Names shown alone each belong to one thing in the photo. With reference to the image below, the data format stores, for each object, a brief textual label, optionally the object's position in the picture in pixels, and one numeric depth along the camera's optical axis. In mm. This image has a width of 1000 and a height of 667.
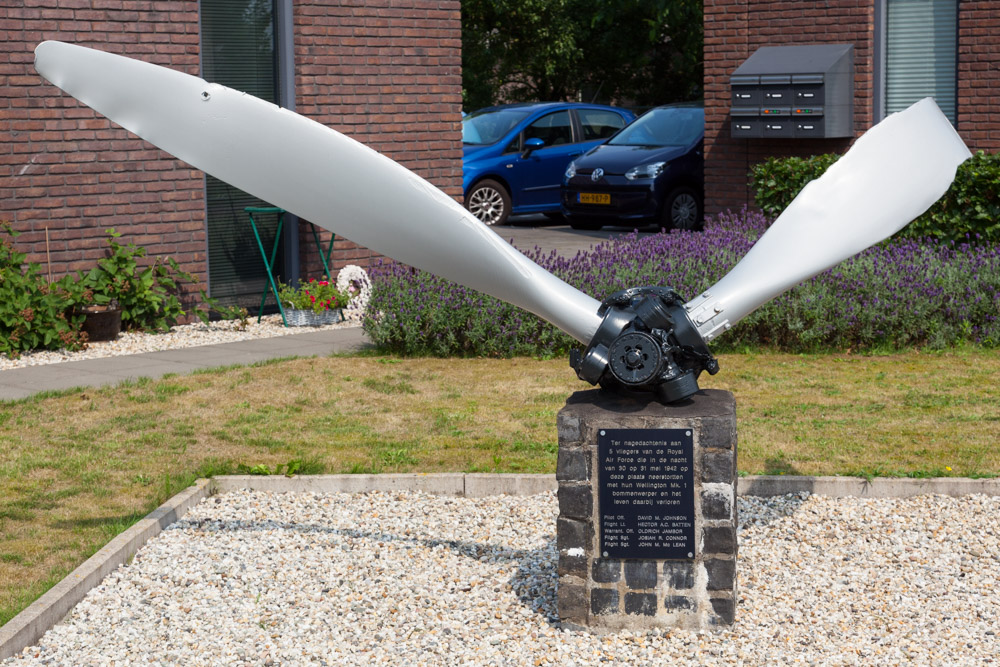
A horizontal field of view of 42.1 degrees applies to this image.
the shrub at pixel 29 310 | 9773
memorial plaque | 4562
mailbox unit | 13656
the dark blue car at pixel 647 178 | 17016
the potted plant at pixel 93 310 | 10164
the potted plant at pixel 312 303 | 11273
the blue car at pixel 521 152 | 18766
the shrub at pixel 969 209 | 11734
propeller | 4148
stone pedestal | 4559
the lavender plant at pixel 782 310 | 9852
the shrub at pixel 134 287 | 10484
